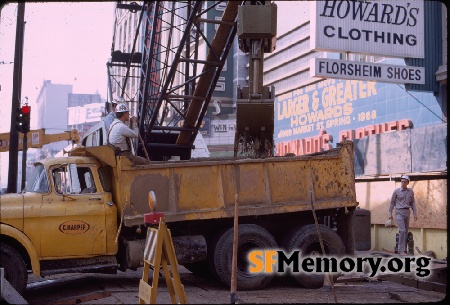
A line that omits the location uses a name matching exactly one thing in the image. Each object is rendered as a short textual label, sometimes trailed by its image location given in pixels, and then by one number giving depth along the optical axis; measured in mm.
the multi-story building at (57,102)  131462
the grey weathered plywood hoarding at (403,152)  15023
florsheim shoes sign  15406
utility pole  17094
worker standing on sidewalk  14203
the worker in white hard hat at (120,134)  10445
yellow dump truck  9398
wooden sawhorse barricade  7195
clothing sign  15758
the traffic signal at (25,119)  17672
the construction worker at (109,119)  13812
